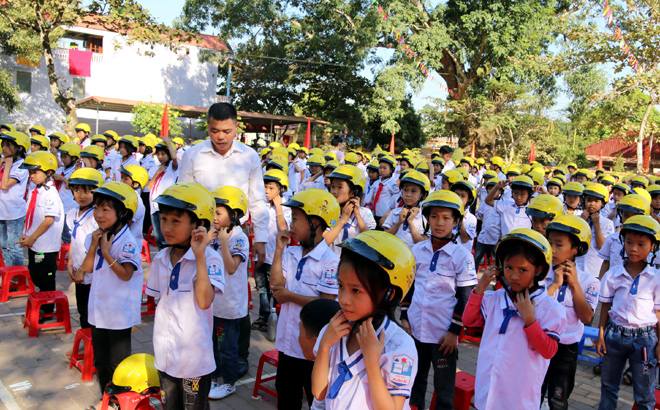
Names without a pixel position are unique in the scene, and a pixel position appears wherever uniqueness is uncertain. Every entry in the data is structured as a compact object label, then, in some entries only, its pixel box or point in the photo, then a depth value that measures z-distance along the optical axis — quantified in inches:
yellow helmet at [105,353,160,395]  141.1
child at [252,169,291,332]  240.7
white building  1168.8
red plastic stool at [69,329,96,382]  183.0
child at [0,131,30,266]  271.1
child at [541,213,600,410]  147.0
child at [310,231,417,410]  82.4
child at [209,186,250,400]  161.6
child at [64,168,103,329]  185.0
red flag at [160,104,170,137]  506.4
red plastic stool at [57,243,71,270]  323.6
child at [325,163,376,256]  214.5
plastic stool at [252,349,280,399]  177.2
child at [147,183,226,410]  125.0
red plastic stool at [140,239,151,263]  345.5
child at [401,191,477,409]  152.1
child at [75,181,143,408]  153.6
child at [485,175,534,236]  287.7
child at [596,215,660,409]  164.1
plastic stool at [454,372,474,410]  168.9
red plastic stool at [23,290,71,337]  219.9
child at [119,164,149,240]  314.7
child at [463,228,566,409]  118.4
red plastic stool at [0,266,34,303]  257.0
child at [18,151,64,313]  232.7
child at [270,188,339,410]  135.7
